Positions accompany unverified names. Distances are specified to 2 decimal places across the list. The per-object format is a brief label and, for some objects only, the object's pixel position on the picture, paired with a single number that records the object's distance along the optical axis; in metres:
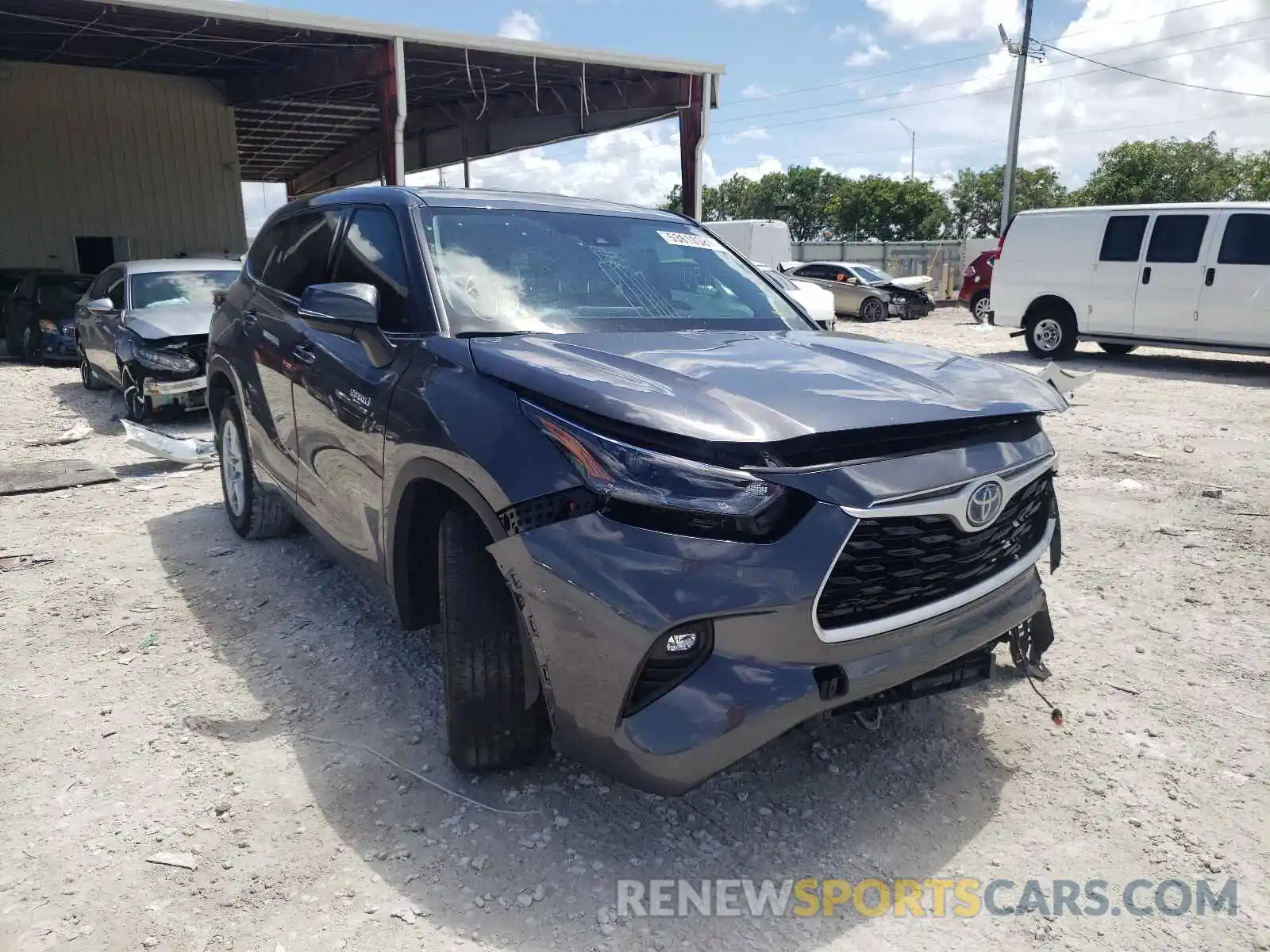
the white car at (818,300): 12.19
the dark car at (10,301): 15.23
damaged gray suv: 2.12
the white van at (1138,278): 11.06
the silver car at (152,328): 8.52
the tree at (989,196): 52.97
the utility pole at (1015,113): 26.61
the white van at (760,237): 23.38
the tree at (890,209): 61.97
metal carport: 13.98
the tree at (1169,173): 43.28
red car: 18.36
